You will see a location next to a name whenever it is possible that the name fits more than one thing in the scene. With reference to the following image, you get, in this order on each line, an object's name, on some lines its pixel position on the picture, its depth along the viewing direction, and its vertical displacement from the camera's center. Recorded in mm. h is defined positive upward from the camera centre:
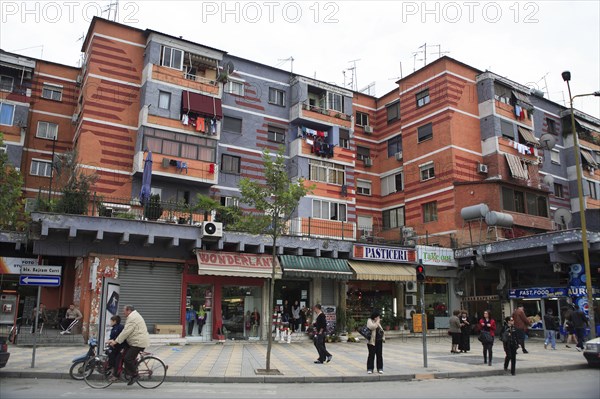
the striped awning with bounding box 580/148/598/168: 40719 +11683
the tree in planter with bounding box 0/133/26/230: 16838 +3612
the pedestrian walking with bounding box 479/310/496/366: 14875 -1214
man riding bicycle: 11047 -979
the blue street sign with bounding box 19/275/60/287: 14250 +418
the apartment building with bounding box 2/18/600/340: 22422 +7556
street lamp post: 17906 +2327
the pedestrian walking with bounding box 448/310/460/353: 18500 -1082
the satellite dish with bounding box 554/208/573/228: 27953 +4698
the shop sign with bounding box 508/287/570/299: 24822 +484
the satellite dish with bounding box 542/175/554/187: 34688 +8393
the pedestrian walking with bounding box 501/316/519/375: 13438 -1133
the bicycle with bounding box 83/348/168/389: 11227 -1698
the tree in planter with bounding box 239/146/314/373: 15297 +3083
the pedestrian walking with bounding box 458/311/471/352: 18719 -1240
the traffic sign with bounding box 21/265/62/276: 14227 +693
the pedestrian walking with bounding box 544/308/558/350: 20547 -1107
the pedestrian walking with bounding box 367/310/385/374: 13344 -1223
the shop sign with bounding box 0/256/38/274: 22641 +1401
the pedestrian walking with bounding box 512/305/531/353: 16797 -621
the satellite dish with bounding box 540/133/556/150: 29203 +9321
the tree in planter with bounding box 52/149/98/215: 20766 +4449
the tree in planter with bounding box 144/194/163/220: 22188 +3794
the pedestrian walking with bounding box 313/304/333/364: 14922 -1085
